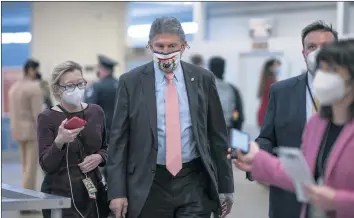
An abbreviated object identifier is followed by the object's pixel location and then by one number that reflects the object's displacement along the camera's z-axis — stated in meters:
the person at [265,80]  9.56
